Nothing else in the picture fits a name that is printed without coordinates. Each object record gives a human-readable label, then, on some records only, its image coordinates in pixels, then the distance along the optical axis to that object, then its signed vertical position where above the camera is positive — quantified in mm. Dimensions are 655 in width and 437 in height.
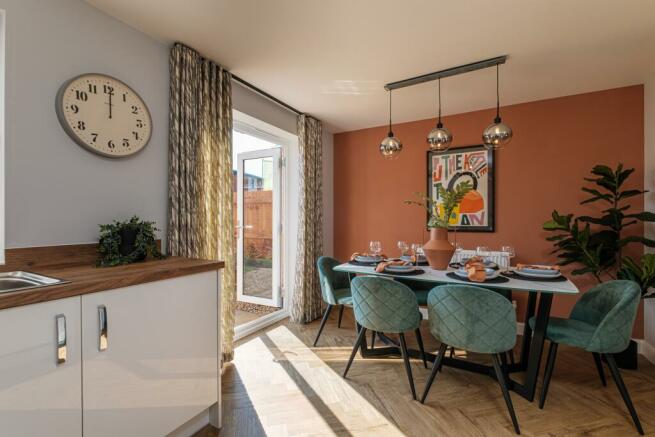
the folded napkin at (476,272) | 2119 -385
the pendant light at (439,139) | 2539 +644
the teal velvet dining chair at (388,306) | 2178 -637
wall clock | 1715 +612
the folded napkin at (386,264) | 2486 -387
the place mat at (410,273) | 2371 -430
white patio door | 3998 -124
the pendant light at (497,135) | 2355 +627
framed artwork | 3545 +443
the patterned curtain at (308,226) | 3731 -112
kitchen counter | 1127 -266
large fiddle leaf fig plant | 2566 -192
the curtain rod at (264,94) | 2814 +1248
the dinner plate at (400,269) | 2436 -408
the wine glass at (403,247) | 2988 -287
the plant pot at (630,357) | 2559 -1162
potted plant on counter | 1760 -146
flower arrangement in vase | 2500 -218
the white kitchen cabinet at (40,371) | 1068 -566
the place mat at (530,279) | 2143 -432
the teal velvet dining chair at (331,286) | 2941 -689
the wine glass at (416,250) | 2812 -310
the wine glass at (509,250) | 2625 -280
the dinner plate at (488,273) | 2224 -417
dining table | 2020 -722
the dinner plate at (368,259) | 2845 -385
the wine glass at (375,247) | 3013 -290
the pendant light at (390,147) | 2803 +640
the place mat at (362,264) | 2768 -422
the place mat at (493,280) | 2105 -438
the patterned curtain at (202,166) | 2237 +397
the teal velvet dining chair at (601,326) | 1853 -733
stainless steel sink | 1360 -278
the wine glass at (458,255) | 3454 -428
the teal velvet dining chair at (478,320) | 1856 -635
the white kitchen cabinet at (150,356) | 1320 -678
